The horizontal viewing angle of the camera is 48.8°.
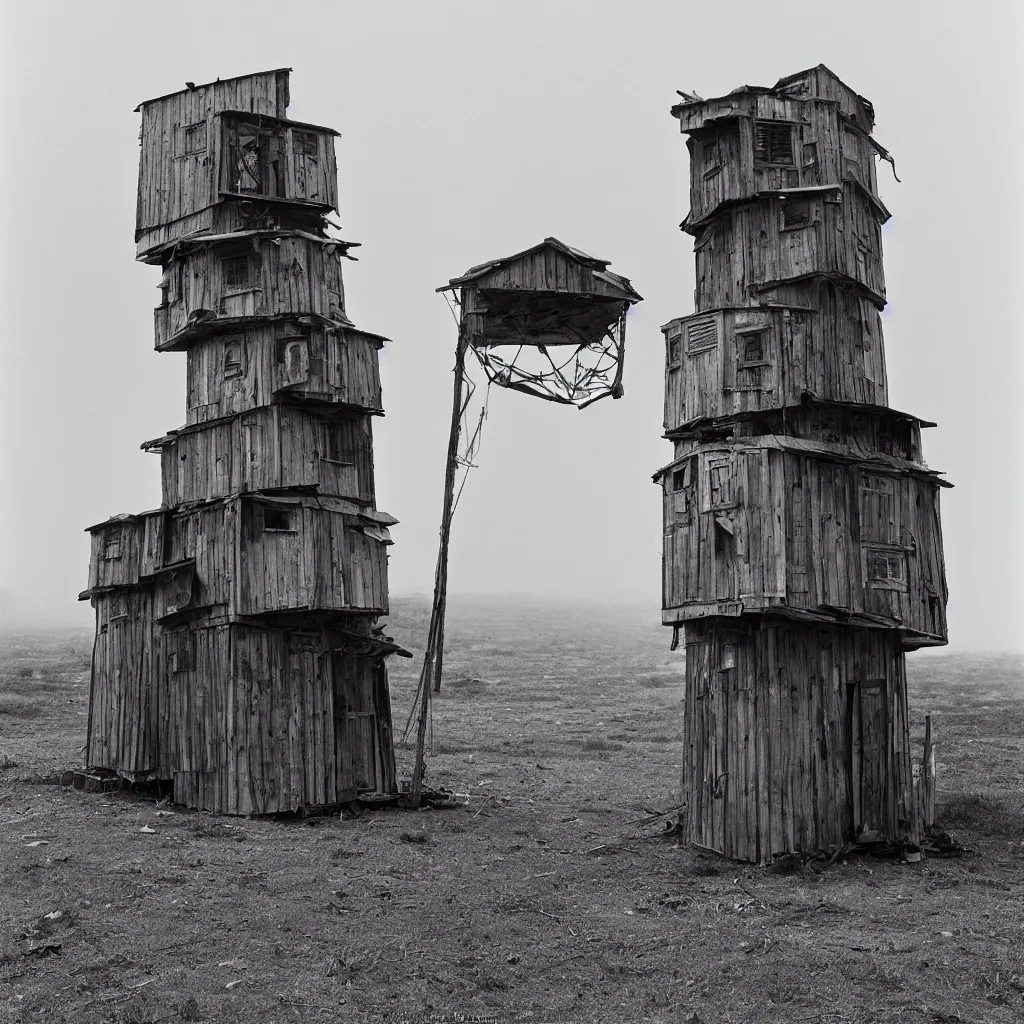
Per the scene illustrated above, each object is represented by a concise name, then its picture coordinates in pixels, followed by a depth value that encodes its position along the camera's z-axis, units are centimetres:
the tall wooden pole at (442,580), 2659
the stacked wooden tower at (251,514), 2723
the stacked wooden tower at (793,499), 2181
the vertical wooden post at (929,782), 2362
